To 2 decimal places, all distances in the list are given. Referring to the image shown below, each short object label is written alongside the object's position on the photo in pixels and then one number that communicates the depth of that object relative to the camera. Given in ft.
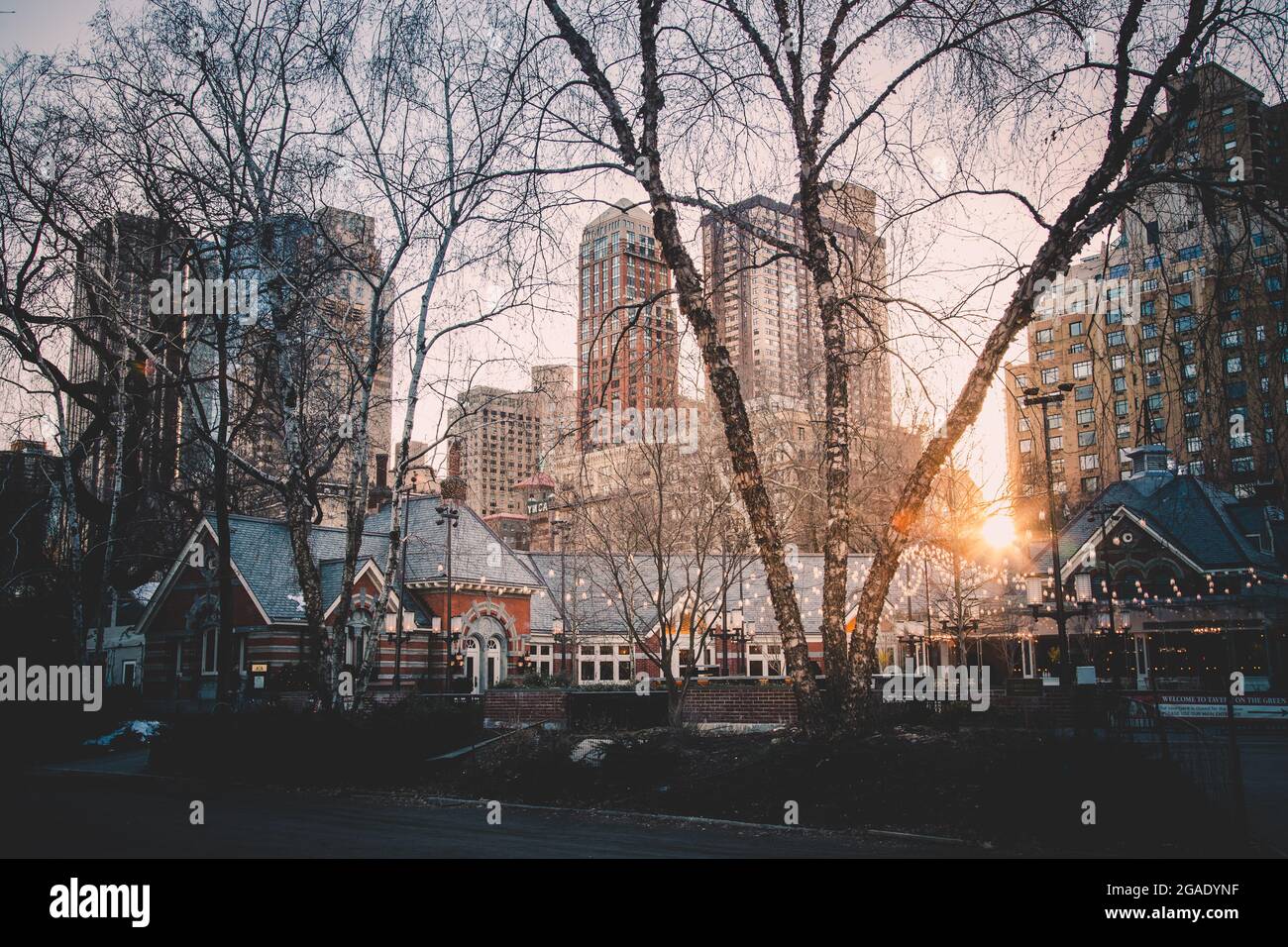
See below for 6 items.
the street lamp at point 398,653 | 114.53
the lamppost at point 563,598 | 132.06
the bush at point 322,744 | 57.52
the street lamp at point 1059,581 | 81.76
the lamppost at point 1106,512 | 140.87
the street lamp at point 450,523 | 119.72
